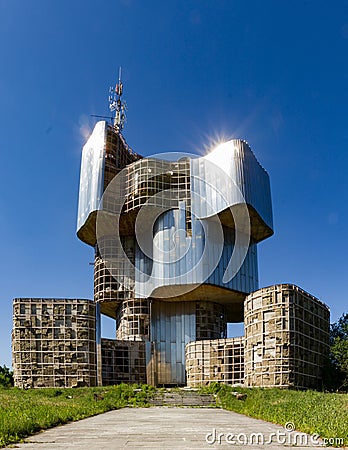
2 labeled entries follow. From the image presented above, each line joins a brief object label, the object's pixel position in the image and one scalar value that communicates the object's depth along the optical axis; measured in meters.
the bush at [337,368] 30.59
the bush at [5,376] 37.67
